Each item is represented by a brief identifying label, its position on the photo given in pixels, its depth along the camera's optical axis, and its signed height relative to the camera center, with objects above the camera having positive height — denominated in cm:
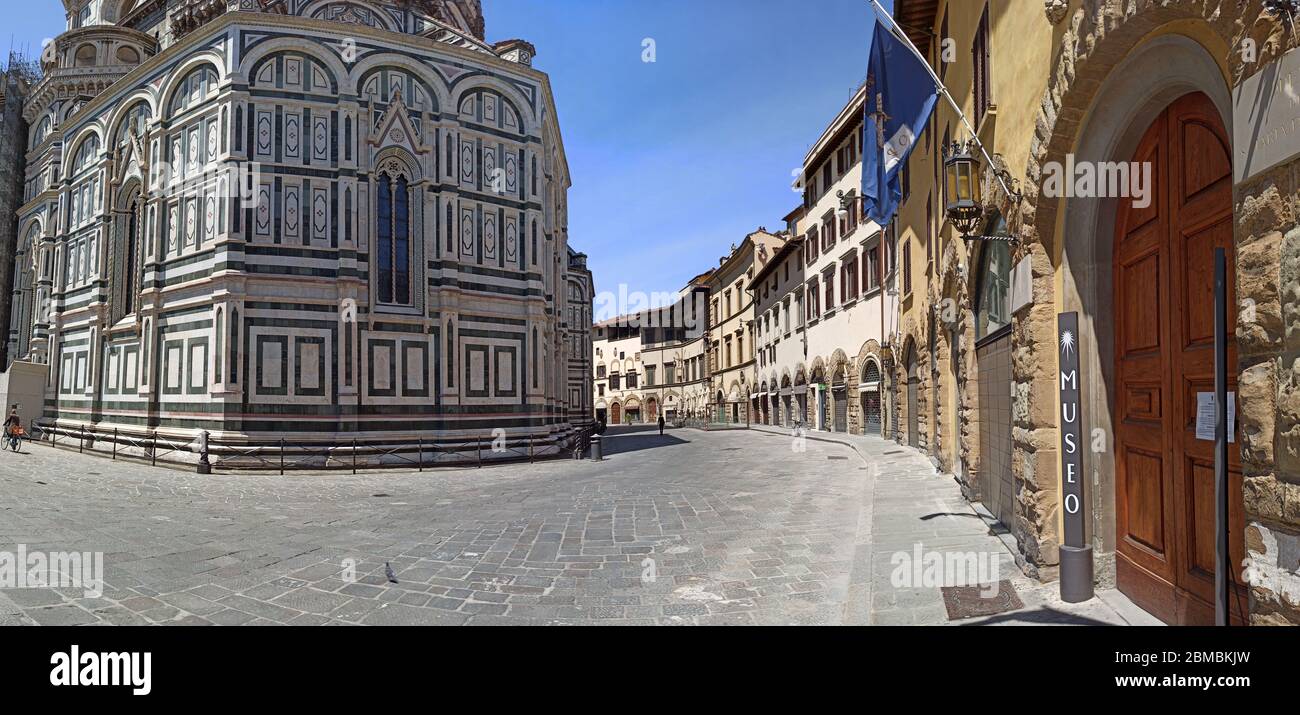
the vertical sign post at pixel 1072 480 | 466 -75
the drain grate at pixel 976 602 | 453 -162
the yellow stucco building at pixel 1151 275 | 272 +64
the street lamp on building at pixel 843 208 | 2538 +697
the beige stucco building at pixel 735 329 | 4350 +392
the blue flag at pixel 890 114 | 915 +410
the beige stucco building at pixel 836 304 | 2395 +337
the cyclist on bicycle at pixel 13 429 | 2025 -142
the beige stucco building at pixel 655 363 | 5728 +173
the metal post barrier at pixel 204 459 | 1527 -182
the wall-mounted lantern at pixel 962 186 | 642 +194
